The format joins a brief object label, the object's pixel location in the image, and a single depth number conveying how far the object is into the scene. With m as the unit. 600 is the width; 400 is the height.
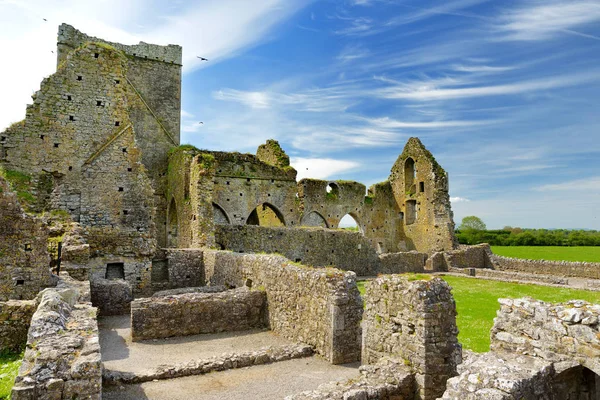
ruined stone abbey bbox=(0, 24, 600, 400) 4.43
